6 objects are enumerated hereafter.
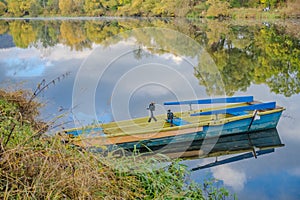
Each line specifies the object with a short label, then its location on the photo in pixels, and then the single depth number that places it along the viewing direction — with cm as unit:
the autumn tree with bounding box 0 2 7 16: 5229
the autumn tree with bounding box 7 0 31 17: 5066
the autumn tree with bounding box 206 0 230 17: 3491
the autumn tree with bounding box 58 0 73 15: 4728
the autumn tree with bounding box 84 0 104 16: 4550
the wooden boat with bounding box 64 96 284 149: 554
